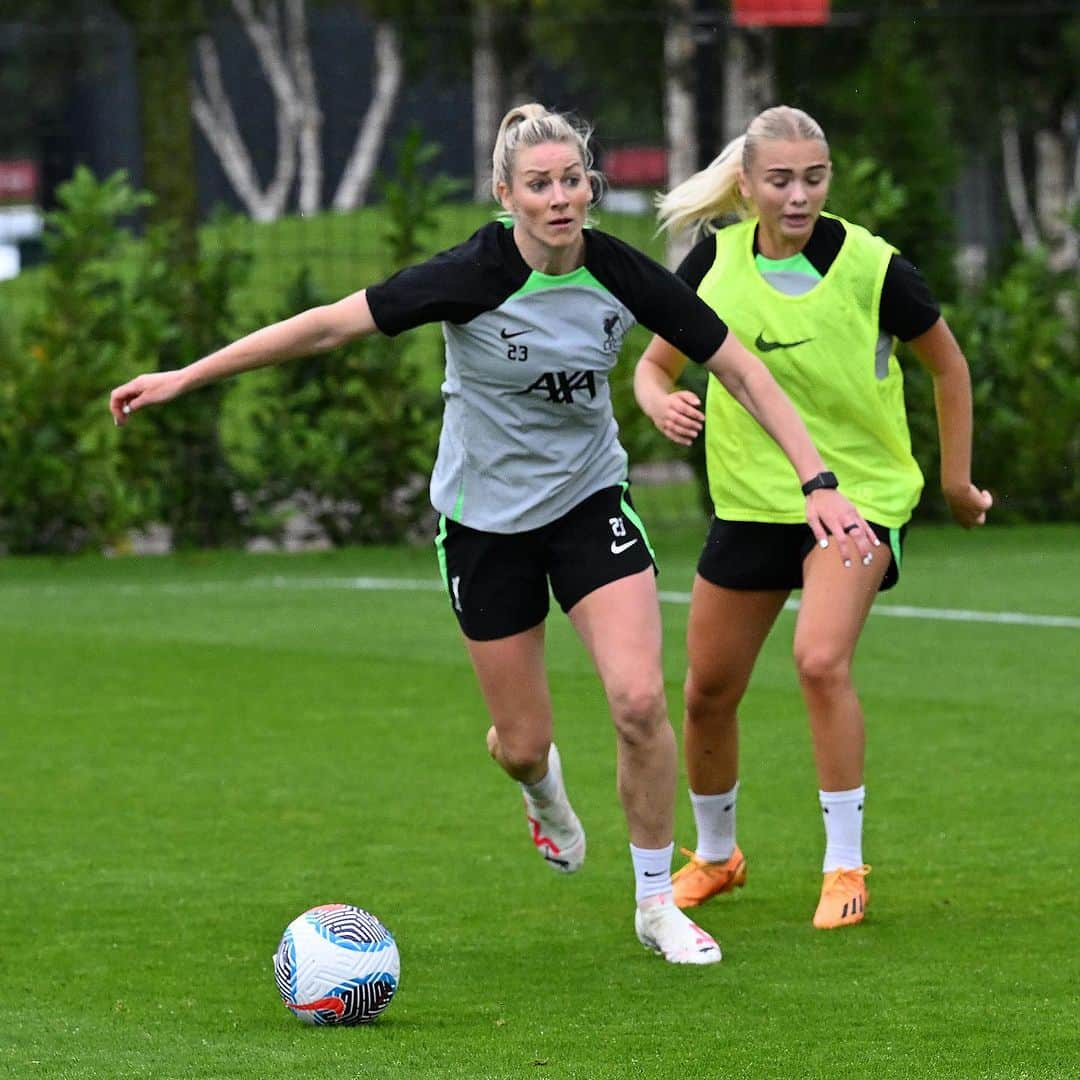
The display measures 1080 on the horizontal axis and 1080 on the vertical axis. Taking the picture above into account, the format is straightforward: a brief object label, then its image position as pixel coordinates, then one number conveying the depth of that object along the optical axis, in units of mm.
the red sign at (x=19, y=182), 20995
